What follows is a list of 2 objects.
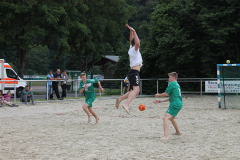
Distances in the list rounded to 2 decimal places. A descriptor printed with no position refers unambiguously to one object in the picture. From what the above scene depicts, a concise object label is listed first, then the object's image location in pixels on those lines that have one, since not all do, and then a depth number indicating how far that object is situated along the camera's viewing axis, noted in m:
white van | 16.59
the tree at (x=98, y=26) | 25.55
